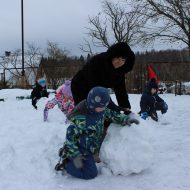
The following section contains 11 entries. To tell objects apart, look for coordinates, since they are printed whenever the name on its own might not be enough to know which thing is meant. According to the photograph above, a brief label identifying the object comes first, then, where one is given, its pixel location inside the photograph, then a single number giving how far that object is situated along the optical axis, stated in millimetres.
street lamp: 15450
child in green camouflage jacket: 2386
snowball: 2400
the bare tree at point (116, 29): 14061
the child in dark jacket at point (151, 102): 5245
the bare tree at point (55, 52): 19378
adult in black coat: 2600
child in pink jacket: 4933
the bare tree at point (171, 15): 10623
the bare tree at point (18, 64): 15329
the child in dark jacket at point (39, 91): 6991
